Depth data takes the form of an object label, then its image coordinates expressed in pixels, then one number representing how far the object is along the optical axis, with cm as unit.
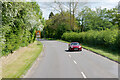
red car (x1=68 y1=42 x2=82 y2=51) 2525
